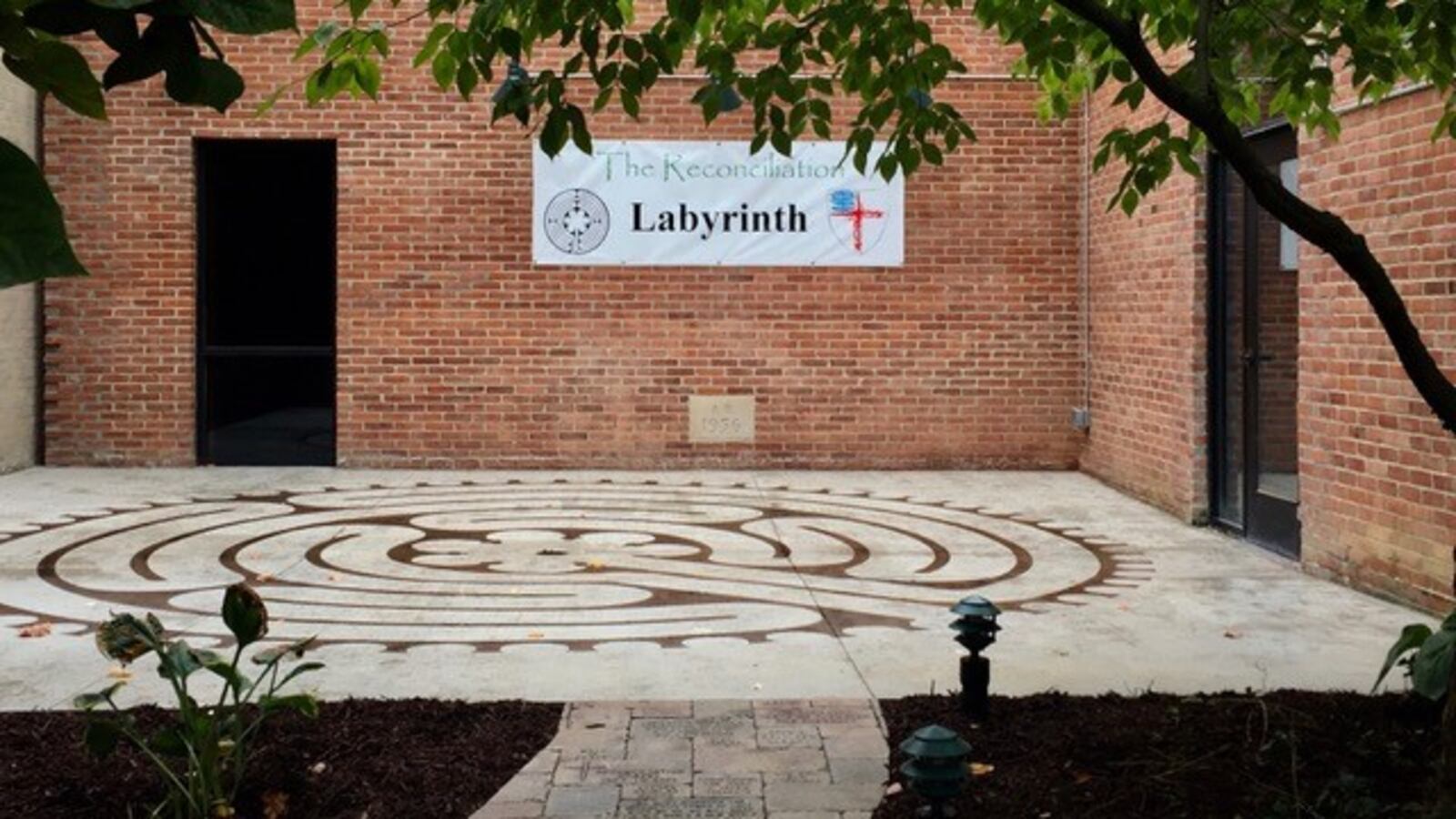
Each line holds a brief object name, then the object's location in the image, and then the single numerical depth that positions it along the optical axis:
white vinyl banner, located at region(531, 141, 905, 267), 12.19
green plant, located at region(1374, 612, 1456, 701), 3.38
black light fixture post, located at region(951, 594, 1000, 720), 4.29
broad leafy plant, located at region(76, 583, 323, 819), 3.23
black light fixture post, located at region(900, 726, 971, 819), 3.18
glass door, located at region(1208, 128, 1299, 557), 8.25
